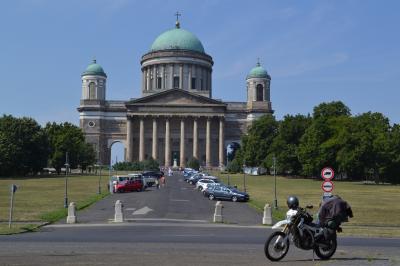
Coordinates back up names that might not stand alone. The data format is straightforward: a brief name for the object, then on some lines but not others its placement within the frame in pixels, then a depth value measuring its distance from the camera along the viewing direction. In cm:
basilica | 17662
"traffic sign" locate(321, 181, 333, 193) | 2645
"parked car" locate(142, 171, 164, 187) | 7856
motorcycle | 1816
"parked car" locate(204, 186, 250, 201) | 5662
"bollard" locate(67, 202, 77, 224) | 3462
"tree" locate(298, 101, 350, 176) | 9831
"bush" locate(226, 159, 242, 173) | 13525
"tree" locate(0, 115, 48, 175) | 9812
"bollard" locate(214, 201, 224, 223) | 3644
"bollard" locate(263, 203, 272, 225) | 3588
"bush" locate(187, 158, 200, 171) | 14888
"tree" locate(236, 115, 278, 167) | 12700
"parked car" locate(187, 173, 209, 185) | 8569
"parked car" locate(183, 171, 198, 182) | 9709
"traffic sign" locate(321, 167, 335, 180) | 2697
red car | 6744
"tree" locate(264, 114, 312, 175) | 11266
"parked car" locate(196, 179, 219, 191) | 6956
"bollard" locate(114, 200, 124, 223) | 3550
